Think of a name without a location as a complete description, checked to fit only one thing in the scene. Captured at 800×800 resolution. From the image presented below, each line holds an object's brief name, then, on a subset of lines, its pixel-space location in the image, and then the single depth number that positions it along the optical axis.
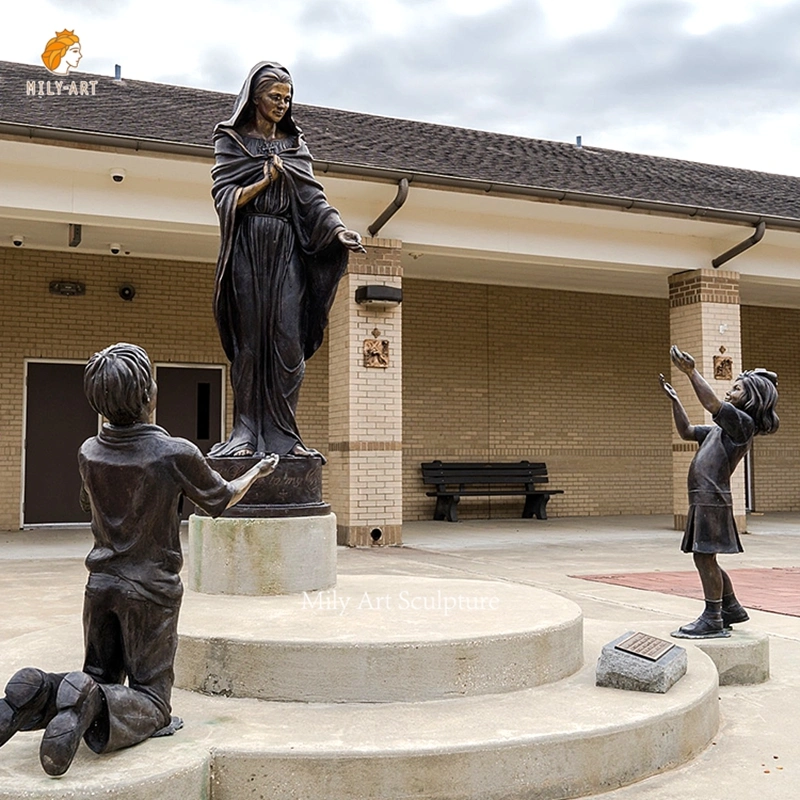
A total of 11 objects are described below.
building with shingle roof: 10.91
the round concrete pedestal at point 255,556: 4.95
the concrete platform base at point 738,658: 4.80
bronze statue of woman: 5.38
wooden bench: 15.48
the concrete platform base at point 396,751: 2.92
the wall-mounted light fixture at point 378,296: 11.37
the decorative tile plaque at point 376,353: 11.48
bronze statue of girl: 4.80
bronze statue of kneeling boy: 3.00
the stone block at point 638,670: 3.88
